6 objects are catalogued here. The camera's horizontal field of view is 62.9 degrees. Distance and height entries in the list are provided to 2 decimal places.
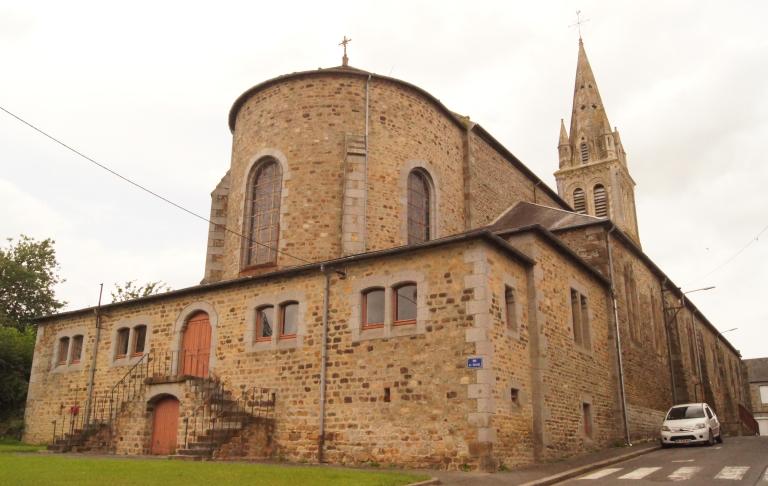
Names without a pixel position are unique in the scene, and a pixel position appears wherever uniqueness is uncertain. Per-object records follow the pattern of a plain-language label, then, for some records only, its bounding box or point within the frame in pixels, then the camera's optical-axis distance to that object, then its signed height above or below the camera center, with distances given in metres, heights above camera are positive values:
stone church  13.05 +2.45
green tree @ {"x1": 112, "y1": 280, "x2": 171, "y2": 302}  38.34 +7.58
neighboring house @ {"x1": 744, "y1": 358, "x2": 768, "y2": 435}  60.66 +2.98
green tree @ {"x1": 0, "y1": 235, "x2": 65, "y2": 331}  35.31 +7.50
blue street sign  12.25 +1.09
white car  17.27 -0.15
